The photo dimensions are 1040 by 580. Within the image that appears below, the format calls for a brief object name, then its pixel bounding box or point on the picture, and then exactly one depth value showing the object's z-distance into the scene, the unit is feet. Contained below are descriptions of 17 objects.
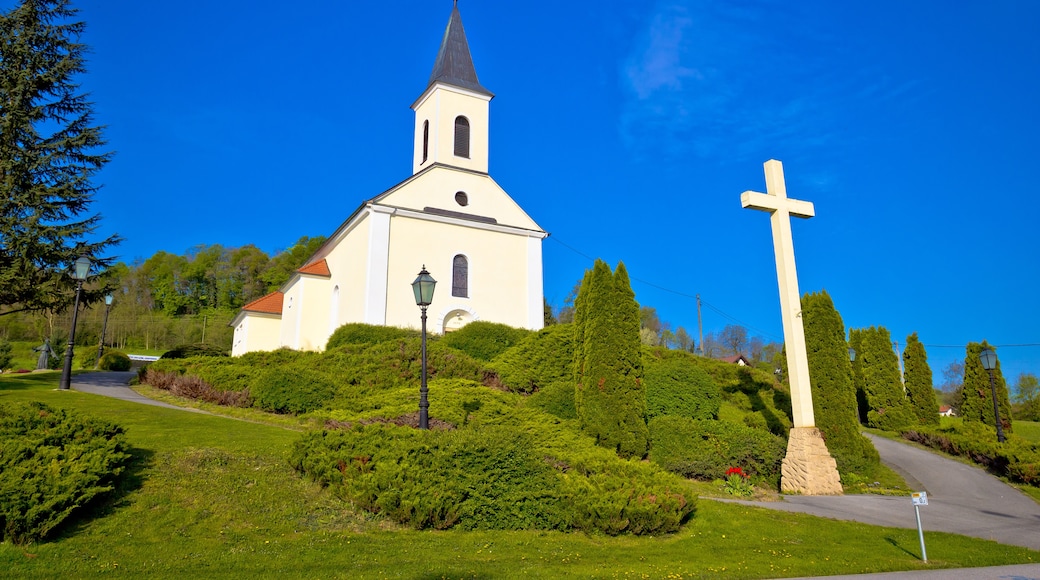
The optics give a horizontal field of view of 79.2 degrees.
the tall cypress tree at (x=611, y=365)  41.45
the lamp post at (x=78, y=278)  53.47
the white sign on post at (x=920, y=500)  22.84
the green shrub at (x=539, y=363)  59.93
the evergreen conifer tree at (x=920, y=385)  75.87
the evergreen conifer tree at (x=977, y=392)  75.56
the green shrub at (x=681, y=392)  50.62
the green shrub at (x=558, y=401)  48.88
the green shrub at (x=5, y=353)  111.65
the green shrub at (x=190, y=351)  89.34
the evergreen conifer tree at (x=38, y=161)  53.42
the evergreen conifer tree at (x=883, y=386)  74.38
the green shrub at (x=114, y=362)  101.96
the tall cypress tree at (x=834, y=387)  45.73
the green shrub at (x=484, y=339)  72.33
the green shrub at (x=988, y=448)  44.29
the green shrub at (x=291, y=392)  48.67
